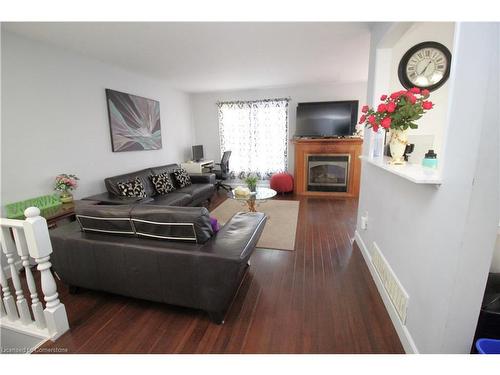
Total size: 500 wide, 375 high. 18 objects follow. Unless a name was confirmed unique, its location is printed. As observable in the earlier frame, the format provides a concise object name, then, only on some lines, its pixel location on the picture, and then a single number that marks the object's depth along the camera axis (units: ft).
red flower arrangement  4.77
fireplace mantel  15.74
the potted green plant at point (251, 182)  11.37
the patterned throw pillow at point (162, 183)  12.57
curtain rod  17.36
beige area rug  9.46
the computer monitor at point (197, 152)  17.92
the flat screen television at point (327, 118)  15.85
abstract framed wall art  11.50
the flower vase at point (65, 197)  8.79
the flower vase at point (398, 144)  5.17
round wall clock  6.53
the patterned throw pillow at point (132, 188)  10.57
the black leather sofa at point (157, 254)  4.99
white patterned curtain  17.78
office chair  17.06
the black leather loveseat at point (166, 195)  10.20
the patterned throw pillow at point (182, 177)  14.13
